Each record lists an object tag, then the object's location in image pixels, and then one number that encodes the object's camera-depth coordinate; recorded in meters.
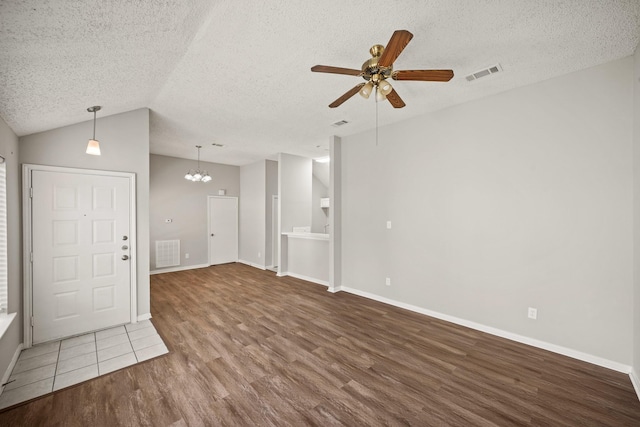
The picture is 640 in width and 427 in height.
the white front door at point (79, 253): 2.90
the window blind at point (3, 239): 2.32
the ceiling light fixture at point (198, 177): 5.84
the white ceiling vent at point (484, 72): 2.55
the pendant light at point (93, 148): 2.53
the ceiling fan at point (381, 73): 1.95
